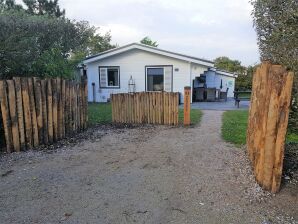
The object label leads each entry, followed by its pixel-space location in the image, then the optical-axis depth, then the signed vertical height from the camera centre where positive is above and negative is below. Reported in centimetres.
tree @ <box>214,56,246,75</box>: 3161 +257
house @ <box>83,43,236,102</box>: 1644 +103
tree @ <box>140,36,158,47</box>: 3853 +633
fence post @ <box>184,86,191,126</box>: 934 -66
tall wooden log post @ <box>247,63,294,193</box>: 370 -53
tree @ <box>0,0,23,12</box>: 2765 +846
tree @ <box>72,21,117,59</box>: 3297 +536
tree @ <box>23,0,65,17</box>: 3008 +881
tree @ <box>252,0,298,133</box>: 396 +83
